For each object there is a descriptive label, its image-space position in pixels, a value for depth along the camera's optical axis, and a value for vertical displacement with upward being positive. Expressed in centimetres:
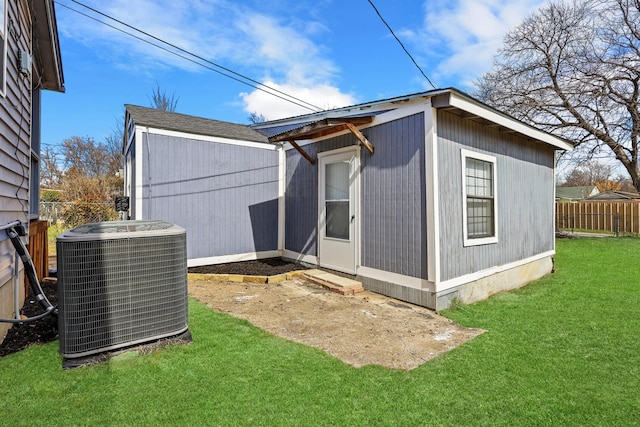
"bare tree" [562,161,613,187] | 3869 +463
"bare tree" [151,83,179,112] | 2378 +851
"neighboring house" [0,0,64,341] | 297 +124
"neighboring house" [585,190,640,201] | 2699 +143
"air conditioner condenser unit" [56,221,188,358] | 237 -52
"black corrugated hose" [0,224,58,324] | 294 -47
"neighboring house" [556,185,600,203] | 3591 +249
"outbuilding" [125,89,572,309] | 433 +40
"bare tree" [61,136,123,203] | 1948 +382
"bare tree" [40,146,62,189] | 1594 +231
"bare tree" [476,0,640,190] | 1286 +578
